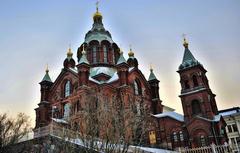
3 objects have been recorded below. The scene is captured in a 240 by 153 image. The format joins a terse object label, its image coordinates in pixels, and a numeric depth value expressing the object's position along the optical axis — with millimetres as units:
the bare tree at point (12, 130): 21592
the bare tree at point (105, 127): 11992
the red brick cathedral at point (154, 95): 31953
